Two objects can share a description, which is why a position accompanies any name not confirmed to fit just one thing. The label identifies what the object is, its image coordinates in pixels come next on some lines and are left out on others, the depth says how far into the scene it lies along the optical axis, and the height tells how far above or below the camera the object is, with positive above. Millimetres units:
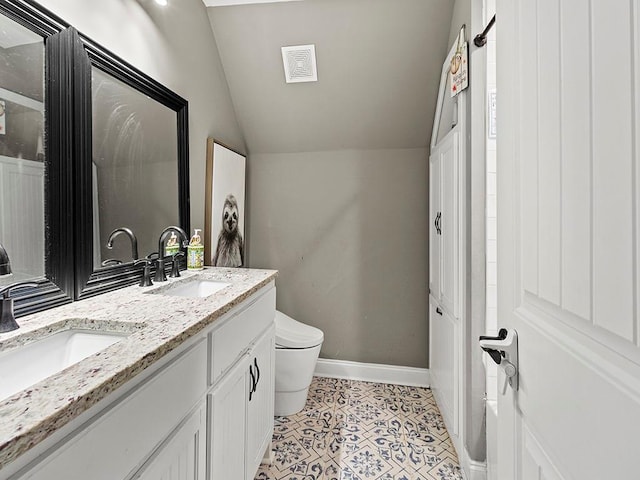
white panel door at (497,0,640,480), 375 -3
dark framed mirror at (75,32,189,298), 1193 +282
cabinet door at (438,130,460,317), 1723 +75
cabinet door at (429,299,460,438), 1736 -781
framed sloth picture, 2076 +208
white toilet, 2061 -838
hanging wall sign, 1577 +847
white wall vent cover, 2096 +1141
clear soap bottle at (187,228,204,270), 1765 -94
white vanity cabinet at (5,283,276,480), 552 -429
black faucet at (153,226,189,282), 1468 -69
